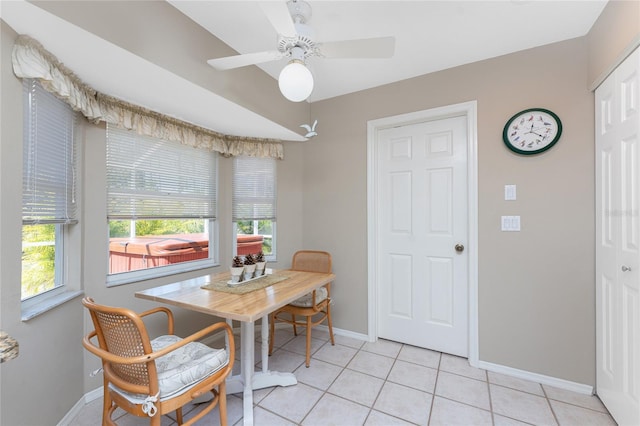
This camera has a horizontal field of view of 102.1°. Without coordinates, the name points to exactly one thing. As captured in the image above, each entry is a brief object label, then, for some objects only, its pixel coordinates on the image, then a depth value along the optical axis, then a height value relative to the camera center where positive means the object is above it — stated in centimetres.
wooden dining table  144 -53
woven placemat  176 -52
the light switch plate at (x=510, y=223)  203 -7
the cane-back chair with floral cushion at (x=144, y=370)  106 -75
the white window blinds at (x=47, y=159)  134 +31
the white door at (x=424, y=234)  232 -20
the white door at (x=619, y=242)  137 -16
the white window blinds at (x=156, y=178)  197 +31
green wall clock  190 +63
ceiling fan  126 +86
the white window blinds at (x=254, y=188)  284 +29
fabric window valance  124 +73
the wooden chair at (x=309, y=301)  226 -79
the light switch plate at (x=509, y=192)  204 +18
